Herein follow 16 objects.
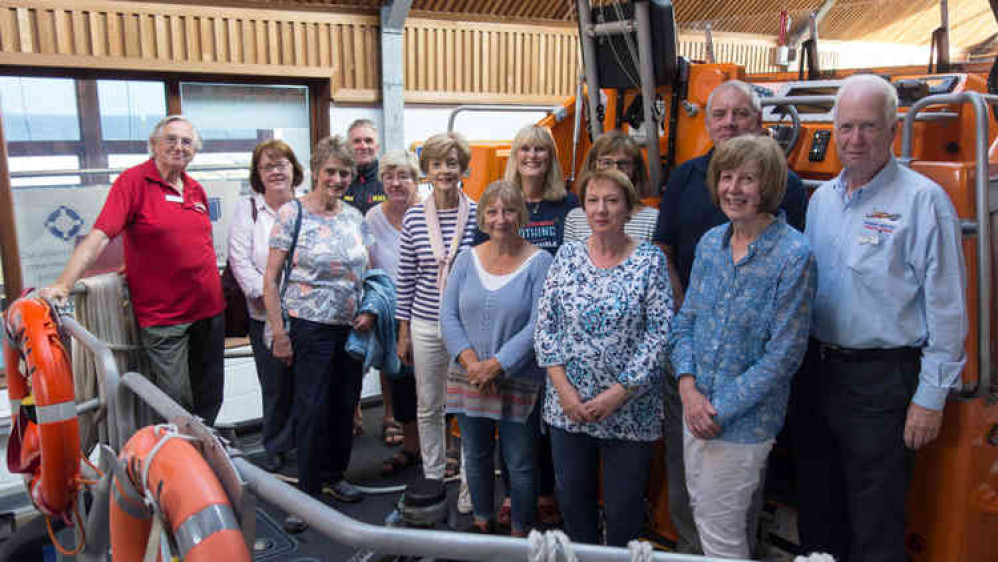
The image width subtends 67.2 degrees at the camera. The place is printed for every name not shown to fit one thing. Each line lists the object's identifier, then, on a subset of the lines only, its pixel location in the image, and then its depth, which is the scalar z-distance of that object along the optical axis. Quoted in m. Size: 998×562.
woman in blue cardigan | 2.86
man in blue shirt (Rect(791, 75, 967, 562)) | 2.10
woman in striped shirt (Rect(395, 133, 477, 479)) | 3.33
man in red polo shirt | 3.36
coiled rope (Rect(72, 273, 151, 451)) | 3.03
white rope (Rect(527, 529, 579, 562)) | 1.22
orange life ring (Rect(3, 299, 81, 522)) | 2.34
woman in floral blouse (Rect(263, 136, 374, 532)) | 3.34
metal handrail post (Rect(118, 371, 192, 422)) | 1.67
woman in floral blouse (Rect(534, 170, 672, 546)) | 2.48
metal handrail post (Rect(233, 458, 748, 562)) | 1.21
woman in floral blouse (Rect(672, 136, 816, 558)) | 2.18
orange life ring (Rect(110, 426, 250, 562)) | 1.25
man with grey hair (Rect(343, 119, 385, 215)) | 4.23
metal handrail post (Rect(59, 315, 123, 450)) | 2.15
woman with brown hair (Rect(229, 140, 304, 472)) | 3.83
